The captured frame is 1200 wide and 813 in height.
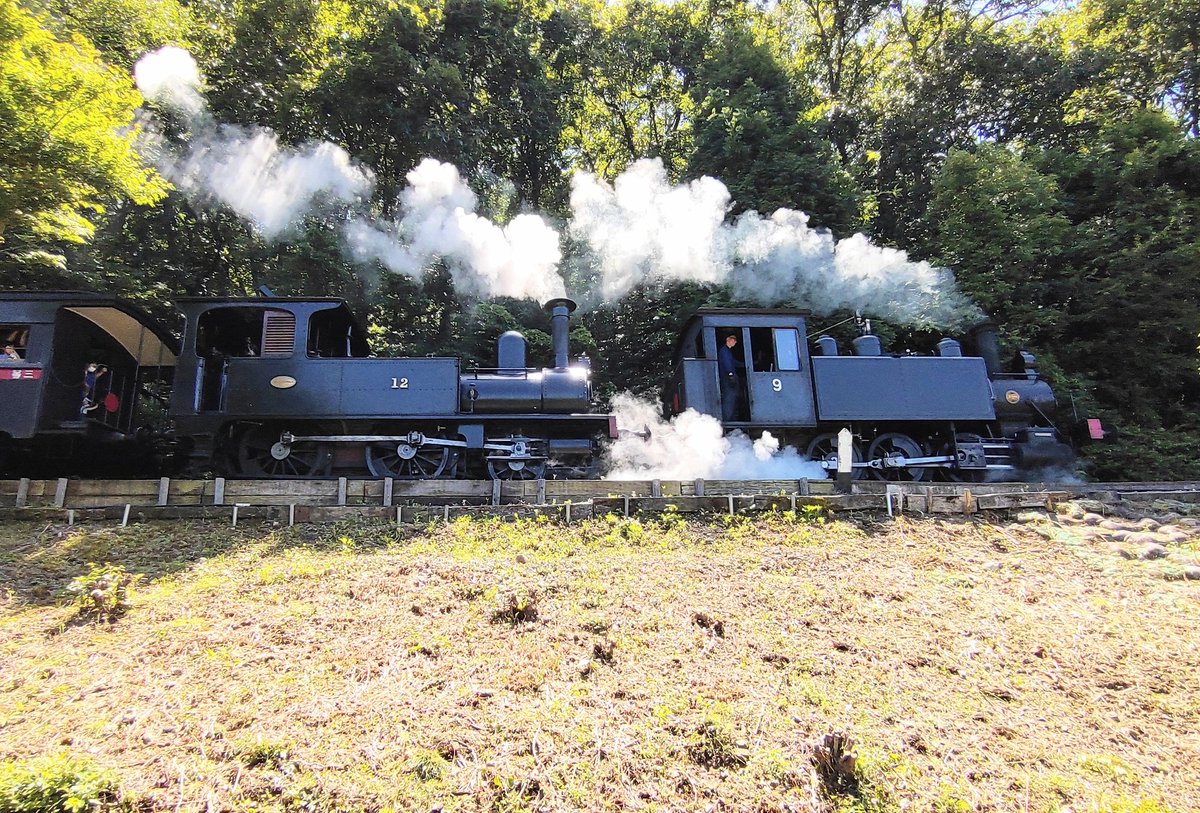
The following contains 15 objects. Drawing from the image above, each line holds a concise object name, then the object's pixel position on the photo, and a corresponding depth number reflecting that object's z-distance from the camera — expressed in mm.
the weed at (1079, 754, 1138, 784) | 3525
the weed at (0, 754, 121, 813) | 2773
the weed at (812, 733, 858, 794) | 3371
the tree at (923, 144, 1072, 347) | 15898
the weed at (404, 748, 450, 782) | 3326
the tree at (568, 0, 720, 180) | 23969
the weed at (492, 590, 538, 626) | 5223
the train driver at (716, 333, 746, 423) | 11578
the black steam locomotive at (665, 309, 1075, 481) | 11320
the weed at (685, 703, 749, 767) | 3529
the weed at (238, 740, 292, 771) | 3344
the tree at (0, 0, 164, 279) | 10031
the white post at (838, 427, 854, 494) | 9258
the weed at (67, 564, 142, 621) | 5227
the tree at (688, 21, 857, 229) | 17750
